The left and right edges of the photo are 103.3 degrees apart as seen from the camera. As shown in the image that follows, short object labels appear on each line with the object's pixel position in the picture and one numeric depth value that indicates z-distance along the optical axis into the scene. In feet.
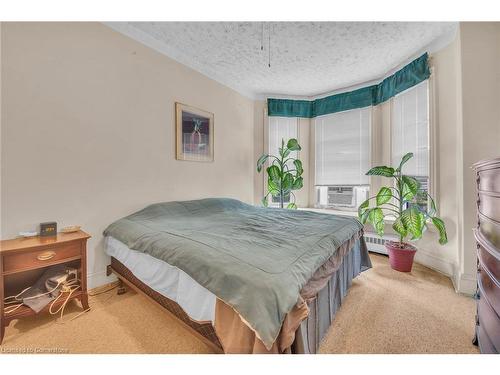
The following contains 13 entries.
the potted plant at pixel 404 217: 6.97
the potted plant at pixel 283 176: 11.08
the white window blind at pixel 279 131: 12.60
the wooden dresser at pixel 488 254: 2.78
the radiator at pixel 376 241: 9.23
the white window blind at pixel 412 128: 8.16
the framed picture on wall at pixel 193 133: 8.35
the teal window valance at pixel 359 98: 8.17
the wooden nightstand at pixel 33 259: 4.13
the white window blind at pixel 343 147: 11.00
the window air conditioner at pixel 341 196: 11.36
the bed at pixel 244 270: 2.70
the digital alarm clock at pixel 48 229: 5.00
